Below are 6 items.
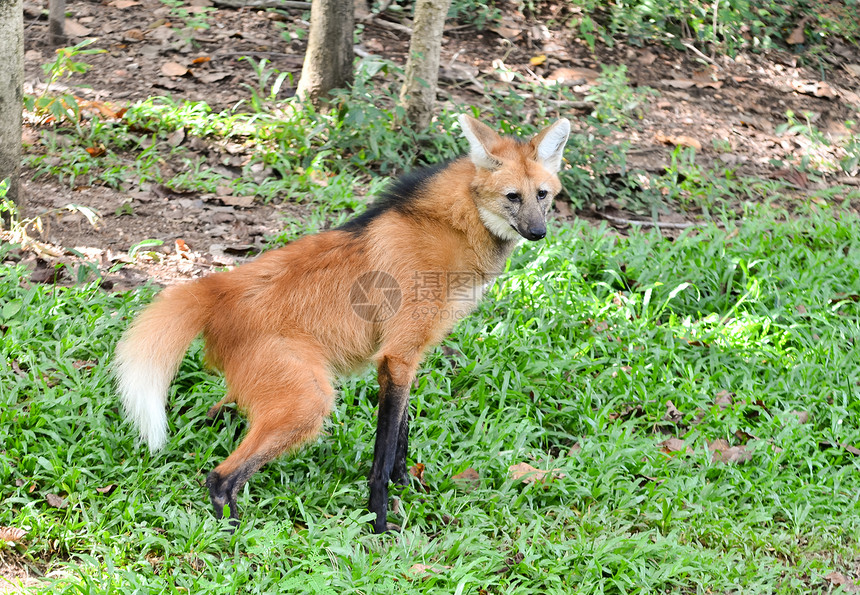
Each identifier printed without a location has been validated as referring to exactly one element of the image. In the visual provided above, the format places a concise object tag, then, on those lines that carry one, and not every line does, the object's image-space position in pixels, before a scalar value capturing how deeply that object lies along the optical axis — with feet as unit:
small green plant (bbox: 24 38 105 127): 30.99
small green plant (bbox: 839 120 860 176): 42.34
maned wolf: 17.40
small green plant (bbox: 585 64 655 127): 41.45
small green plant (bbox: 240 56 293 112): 36.29
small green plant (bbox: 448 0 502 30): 48.98
